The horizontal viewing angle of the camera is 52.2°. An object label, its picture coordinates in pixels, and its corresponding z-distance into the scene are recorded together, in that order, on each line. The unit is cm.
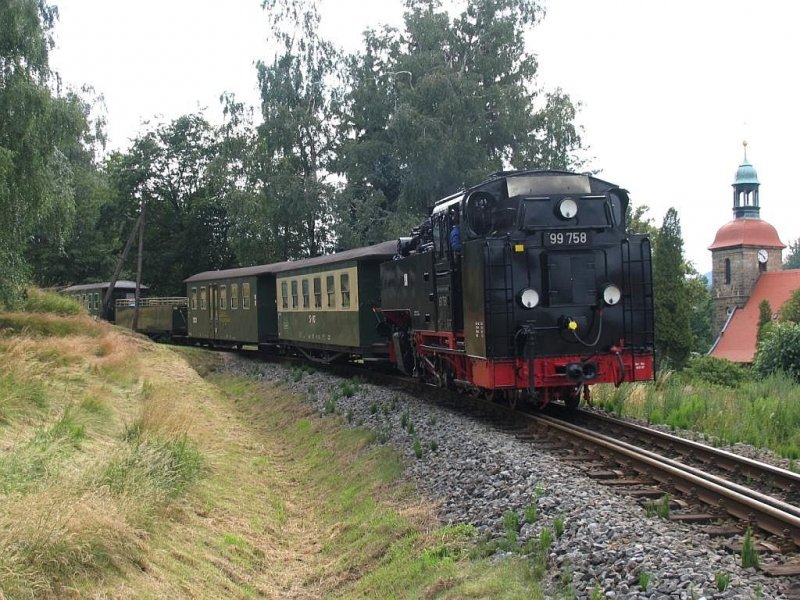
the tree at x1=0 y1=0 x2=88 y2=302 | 1712
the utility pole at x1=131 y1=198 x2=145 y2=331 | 3369
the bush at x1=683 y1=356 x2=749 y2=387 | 2288
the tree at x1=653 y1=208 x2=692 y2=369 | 3319
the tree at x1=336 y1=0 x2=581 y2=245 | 3105
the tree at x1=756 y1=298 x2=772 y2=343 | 4958
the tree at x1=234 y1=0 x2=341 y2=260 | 3319
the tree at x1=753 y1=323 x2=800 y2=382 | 1809
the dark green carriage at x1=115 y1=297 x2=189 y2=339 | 3142
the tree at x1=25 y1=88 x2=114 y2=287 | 4431
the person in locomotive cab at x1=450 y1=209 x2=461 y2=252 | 1080
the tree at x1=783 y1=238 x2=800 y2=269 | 11889
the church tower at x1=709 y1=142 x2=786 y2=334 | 6794
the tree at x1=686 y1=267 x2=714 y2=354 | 6788
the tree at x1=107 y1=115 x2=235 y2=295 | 4484
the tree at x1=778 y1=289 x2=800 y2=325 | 4806
